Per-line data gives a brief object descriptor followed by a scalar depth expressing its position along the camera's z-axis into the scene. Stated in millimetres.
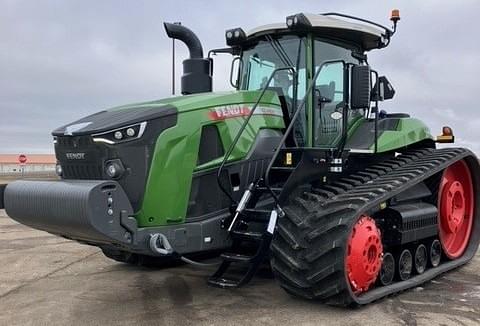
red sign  32634
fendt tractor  5148
